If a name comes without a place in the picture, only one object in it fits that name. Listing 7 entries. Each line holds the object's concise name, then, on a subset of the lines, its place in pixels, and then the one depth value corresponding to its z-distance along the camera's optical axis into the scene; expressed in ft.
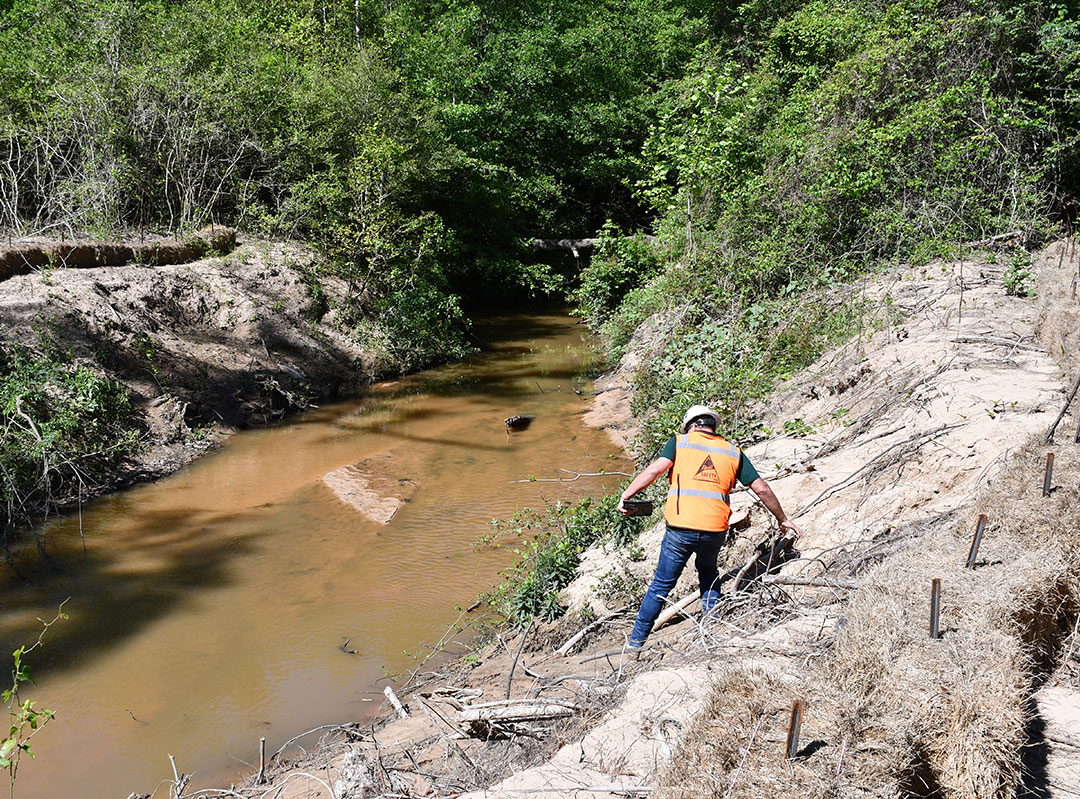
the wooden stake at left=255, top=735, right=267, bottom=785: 16.87
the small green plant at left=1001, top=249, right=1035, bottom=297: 30.17
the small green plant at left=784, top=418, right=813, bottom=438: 24.39
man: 16.76
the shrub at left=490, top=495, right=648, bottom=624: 22.57
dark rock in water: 41.48
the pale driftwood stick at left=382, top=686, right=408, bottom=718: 18.11
